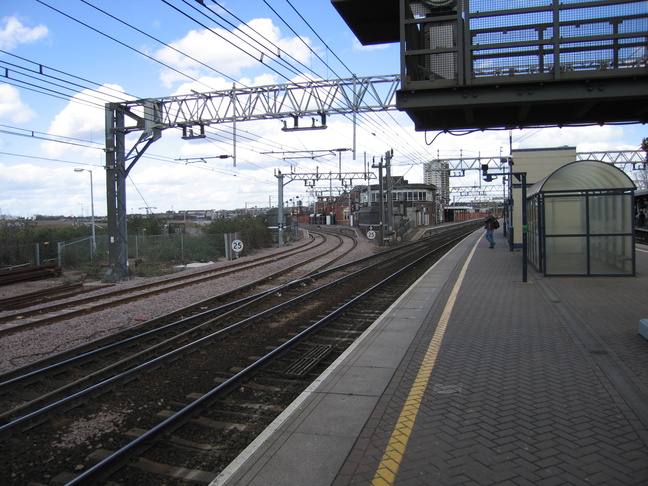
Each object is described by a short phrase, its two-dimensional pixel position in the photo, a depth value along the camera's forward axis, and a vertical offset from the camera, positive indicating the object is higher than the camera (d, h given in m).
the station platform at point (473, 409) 3.75 -1.86
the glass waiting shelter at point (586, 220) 13.44 -0.12
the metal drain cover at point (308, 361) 6.82 -2.05
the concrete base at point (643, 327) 7.00 -1.60
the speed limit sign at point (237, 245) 27.69 -1.22
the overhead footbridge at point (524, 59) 5.75 +1.94
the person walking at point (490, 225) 25.77 -0.37
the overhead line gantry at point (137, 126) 18.55 +3.83
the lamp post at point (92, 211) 27.49 +1.04
